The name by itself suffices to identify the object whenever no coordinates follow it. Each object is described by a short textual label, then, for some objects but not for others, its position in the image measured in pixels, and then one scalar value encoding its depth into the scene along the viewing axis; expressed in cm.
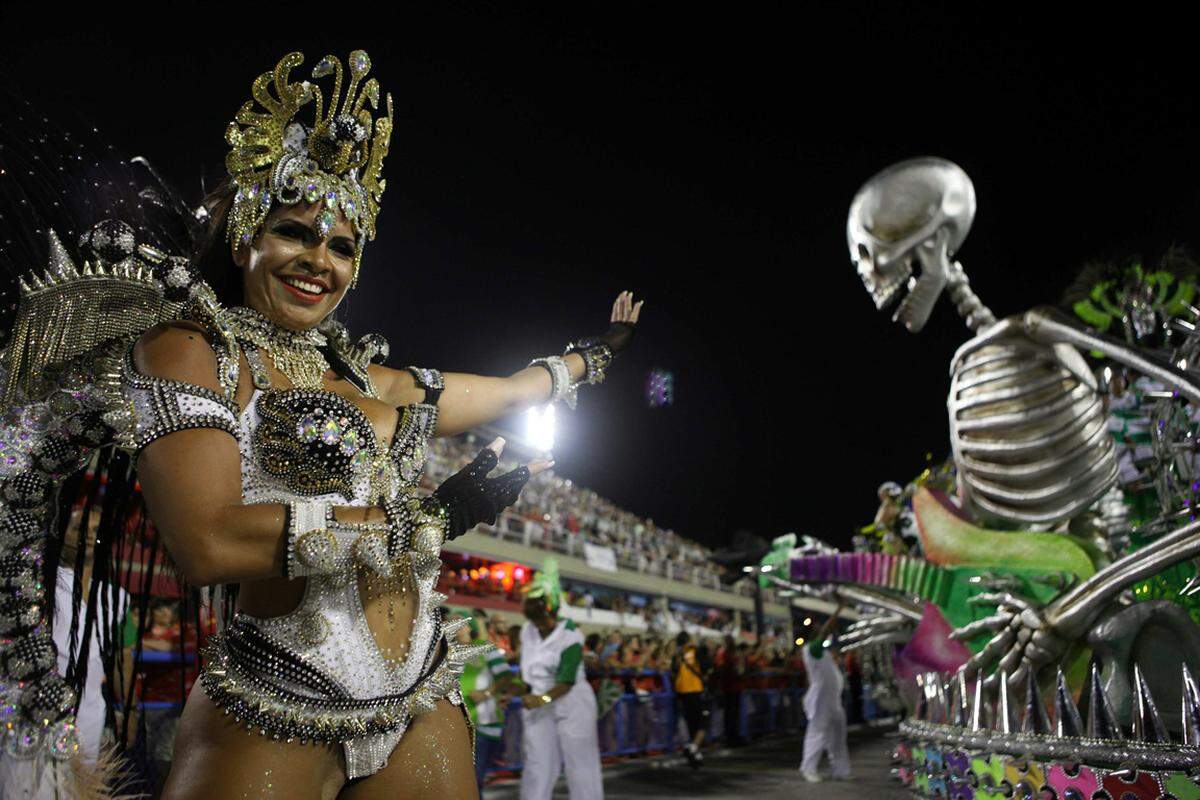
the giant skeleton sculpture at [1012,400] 334
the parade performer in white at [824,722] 898
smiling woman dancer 165
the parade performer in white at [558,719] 629
